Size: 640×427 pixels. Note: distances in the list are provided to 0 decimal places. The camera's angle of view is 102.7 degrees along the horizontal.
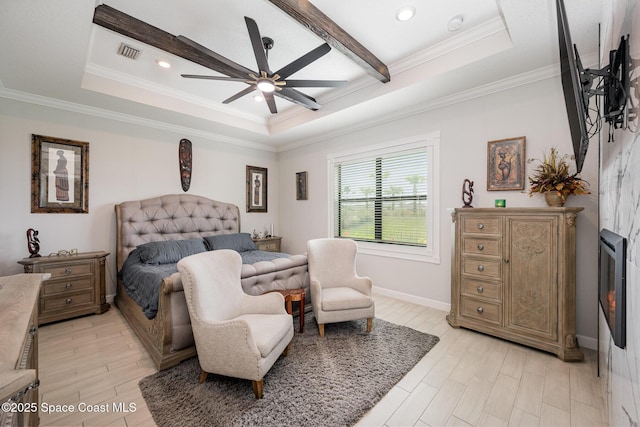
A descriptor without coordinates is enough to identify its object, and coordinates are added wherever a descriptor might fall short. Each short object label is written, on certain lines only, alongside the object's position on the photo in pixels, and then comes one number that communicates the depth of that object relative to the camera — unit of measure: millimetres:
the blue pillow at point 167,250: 3148
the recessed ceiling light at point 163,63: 2804
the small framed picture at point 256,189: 5047
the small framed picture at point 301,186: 4953
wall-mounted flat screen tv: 1215
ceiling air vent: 2562
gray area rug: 1579
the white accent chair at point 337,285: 2568
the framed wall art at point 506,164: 2691
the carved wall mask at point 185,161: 4152
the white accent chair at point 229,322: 1700
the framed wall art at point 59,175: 3064
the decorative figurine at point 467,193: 2938
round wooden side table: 2523
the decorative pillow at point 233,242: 3830
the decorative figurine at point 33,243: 2906
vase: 2295
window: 3417
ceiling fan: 1951
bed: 2092
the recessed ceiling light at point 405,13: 2106
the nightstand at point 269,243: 4712
